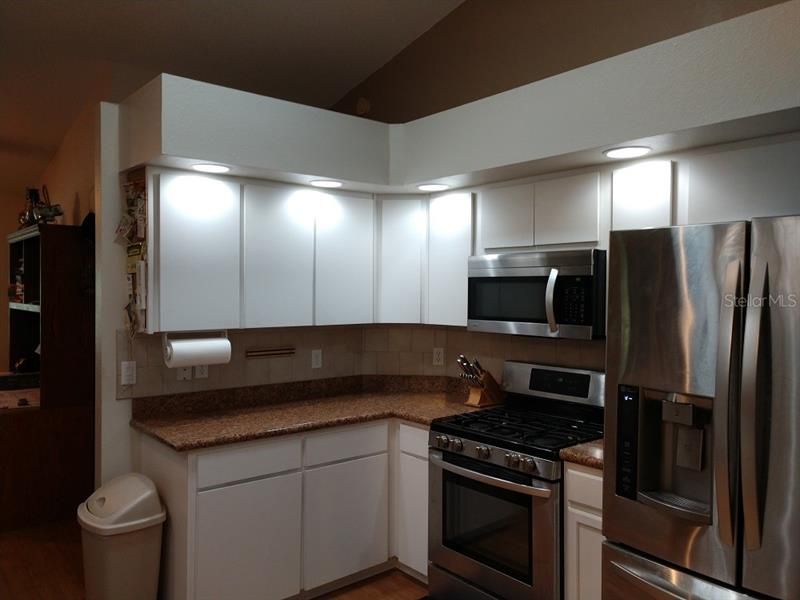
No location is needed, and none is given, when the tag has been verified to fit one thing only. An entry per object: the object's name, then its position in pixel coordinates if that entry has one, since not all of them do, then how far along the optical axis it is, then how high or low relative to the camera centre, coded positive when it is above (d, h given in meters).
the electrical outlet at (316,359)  3.70 -0.37
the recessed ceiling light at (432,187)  3.28 +0.62
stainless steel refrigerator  1.63 -0.33
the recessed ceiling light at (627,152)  2.42 +0.61
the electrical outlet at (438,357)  3.76 -0.36
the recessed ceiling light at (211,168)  2.81 +0.61
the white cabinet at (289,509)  2.59 -0.99
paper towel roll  2.84 -0.26
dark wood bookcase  3.81 -0.73
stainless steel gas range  2.44 -0.81
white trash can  2.56 -1.05
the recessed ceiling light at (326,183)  3.17 +0.62
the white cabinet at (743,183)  2.12 +0.44
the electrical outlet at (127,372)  2.99 -0.37
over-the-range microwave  2.66 +0.03
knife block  3.26 -0.51
